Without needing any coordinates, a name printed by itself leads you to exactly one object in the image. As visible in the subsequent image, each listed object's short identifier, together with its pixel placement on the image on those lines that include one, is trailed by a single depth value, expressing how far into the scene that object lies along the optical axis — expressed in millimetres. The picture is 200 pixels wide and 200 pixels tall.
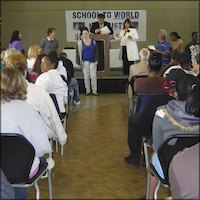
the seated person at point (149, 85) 4512
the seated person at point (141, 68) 6156
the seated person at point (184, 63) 5156
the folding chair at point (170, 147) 2752
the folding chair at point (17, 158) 2598
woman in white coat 9734
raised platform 9203
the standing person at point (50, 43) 8148
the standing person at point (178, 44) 7136
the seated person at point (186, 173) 1659
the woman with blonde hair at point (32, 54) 5996
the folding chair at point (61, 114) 4711
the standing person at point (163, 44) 8753
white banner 12766
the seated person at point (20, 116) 2762
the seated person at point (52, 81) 4902
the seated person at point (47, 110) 3668
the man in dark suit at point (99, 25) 9781
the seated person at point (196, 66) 4696
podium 9414
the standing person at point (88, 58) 8727
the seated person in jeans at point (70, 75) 6925
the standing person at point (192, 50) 5571
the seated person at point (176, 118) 2838
